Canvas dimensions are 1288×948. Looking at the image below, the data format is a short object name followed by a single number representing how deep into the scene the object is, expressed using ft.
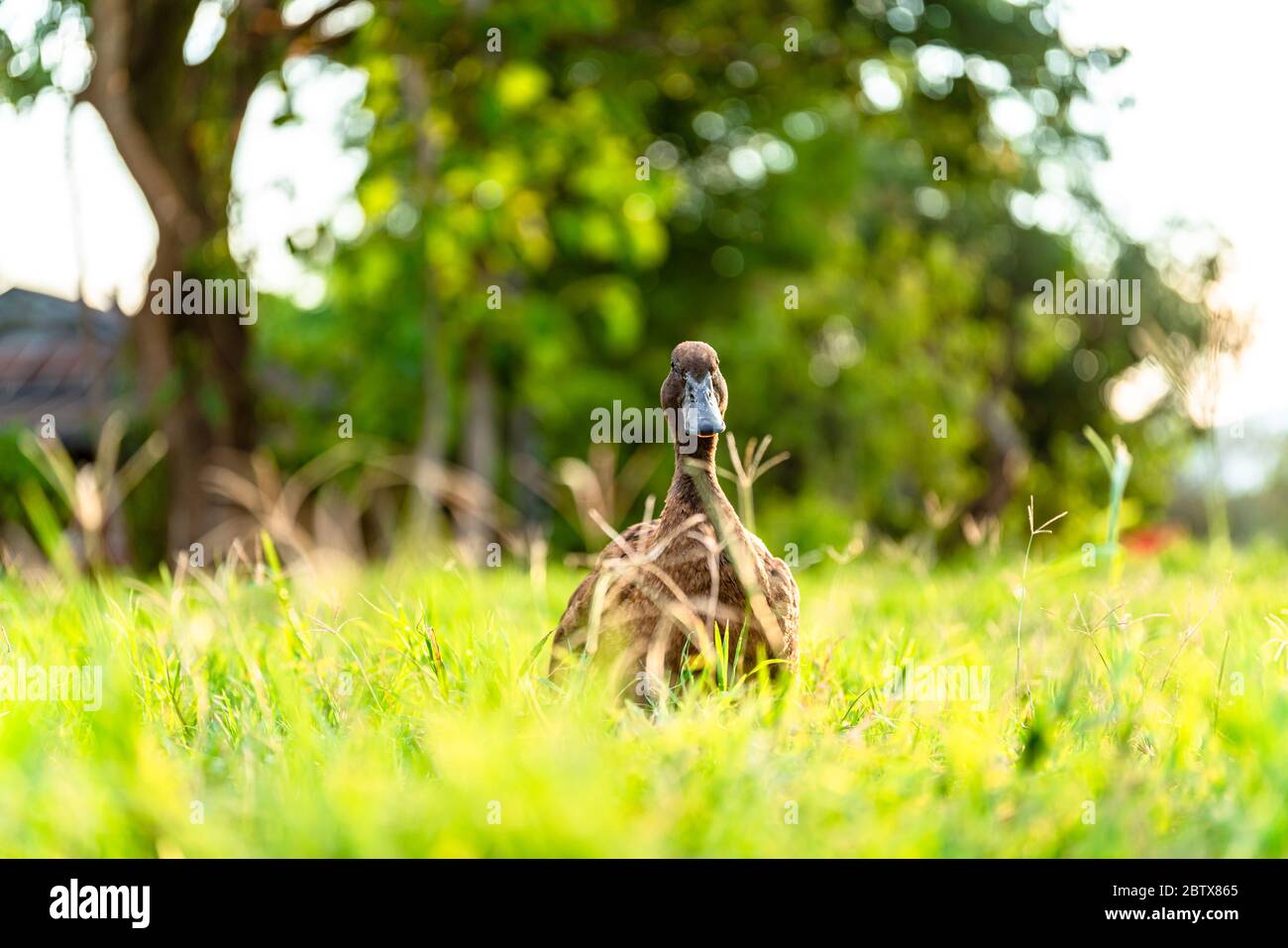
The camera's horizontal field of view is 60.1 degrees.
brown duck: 7.85
